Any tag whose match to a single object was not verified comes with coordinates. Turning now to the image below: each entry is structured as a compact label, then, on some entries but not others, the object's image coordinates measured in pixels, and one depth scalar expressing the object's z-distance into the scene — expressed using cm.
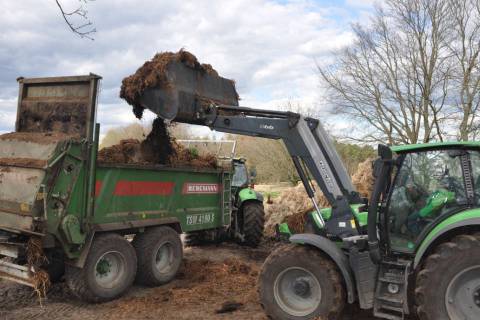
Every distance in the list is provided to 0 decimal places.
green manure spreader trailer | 576
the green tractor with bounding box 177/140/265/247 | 1016
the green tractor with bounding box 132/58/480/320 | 425
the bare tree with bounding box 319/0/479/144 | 1956
